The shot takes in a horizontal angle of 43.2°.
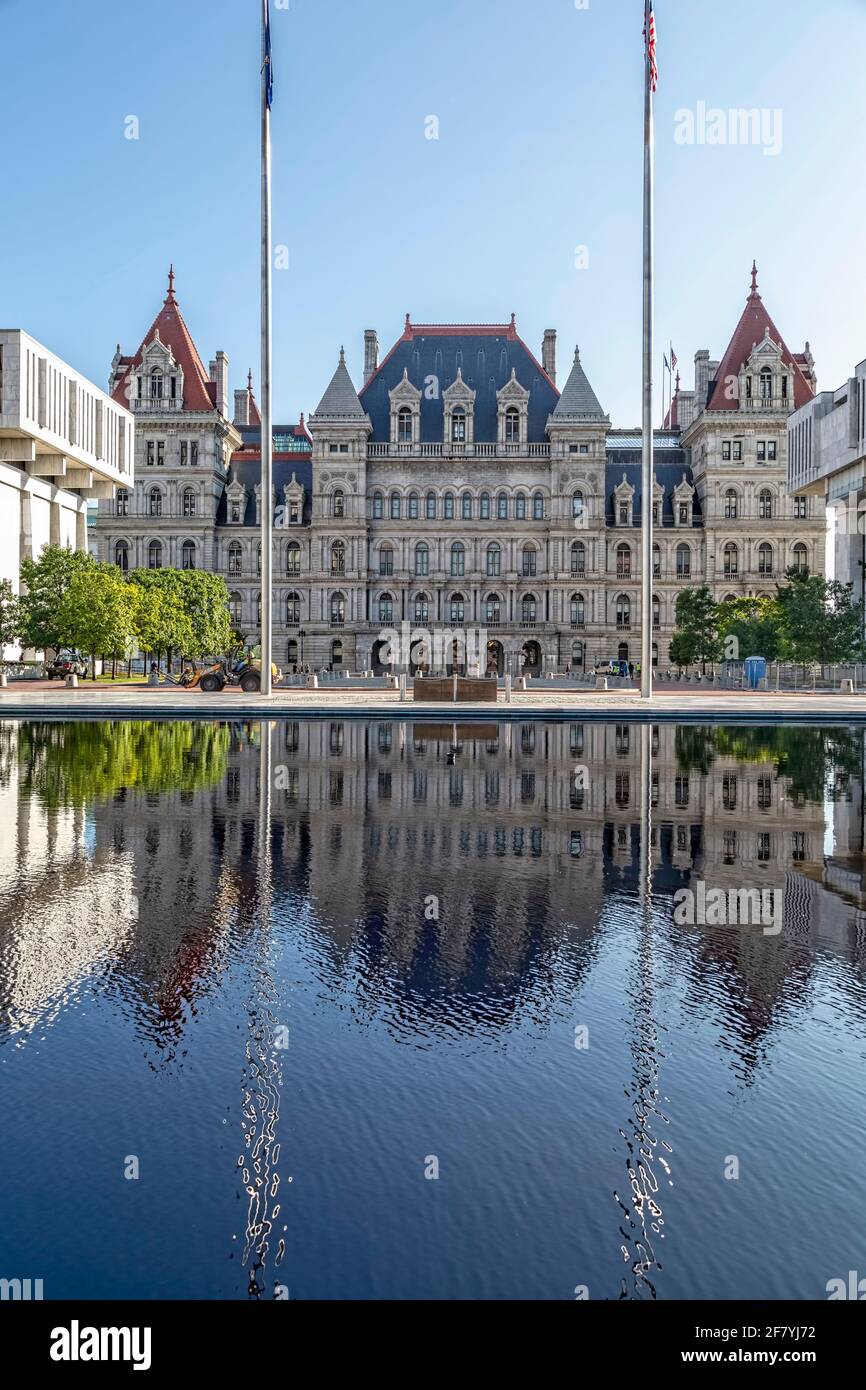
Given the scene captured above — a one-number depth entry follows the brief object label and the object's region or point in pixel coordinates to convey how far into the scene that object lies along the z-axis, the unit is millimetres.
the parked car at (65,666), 53094
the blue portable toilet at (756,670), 51875
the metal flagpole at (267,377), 34375
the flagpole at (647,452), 33988
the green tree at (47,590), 50469
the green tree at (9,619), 51281
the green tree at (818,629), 50188
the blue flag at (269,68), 33091
